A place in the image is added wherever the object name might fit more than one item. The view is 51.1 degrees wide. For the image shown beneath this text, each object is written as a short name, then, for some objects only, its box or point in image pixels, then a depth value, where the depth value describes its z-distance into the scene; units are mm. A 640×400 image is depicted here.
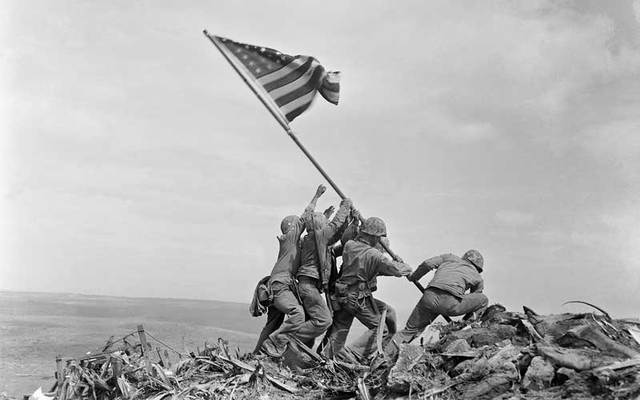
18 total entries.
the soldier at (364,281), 10453
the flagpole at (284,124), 11742
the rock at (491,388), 6918
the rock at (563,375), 6633
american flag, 11828
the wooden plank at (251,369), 9016
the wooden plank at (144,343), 9445
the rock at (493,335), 8438
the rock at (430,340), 8577
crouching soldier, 10492
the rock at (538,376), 6784
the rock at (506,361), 7062
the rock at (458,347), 7977
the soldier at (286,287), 10688
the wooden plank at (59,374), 9656
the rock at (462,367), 7449
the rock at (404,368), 7371
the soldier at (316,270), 10742
